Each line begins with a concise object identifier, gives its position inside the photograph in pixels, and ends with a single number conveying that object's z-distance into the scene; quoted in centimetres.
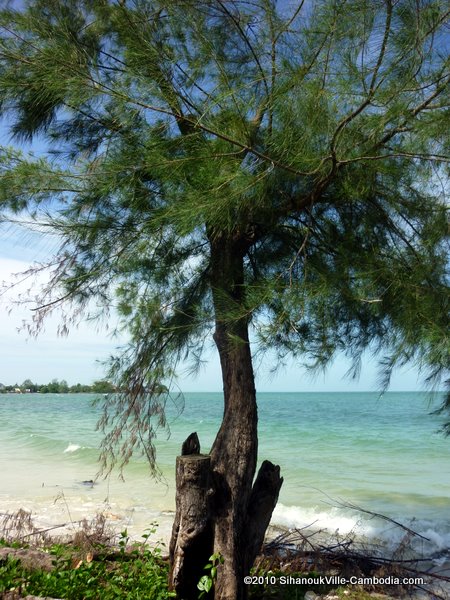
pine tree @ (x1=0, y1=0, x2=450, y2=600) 236
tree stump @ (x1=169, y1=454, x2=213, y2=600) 259
